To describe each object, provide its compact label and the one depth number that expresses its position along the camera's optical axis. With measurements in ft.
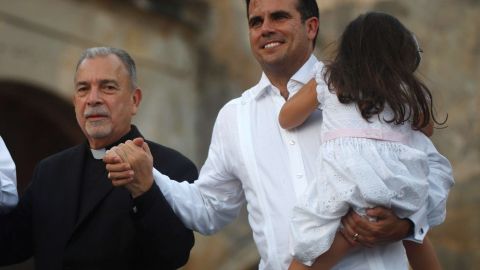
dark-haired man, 21.01
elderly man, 21.79
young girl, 19.53
